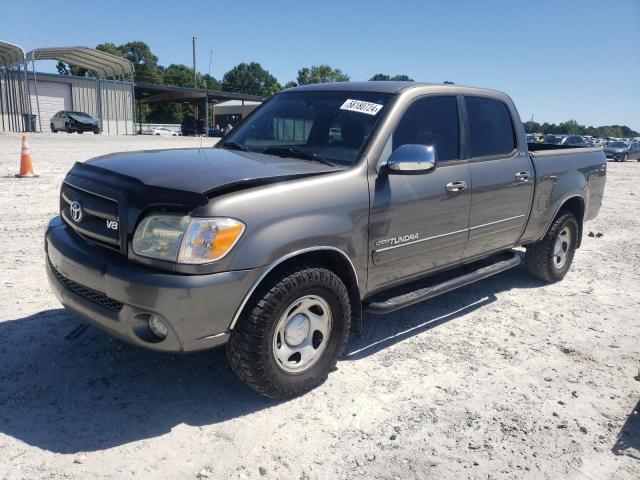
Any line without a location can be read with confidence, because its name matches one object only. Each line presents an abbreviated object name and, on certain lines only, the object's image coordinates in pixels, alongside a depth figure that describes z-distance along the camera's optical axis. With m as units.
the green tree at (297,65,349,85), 97.19
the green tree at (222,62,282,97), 105.69
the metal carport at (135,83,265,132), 44.67
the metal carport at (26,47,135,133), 29.02
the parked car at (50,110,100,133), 31.08
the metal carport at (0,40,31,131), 30.37
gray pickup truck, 2.61
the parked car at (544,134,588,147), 29.50
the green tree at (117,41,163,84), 91.15
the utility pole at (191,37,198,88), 59.25
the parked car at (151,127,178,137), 44.28
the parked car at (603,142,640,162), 33.69
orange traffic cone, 10.24
